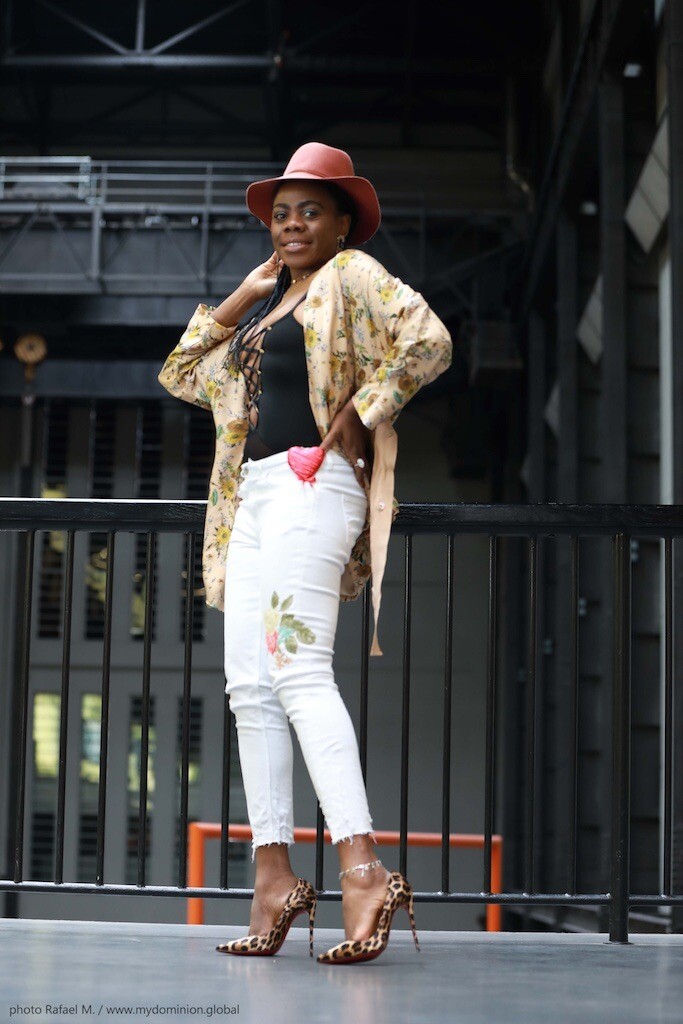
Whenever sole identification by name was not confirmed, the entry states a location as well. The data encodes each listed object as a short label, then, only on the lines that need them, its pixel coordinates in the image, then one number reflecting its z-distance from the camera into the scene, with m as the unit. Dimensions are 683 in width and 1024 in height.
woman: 5.71
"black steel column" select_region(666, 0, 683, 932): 13.66
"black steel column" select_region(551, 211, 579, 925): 26.30
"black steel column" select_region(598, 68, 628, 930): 20.31
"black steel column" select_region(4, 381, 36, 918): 36.28
